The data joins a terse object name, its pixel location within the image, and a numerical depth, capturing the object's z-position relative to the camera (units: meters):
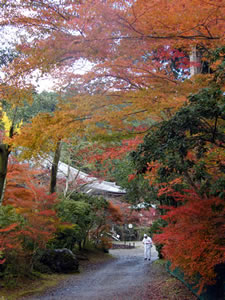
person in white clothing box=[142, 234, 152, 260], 17.83
